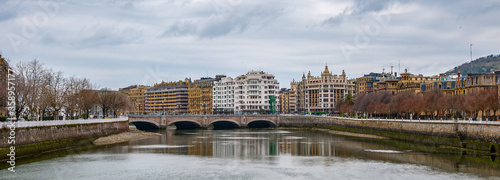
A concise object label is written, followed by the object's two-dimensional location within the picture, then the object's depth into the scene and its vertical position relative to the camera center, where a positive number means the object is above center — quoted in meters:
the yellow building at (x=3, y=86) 68.16 +2.74
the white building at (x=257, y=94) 198.88 +4.70
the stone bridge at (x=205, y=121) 136.12 -4.11
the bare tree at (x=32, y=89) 68.12 +2.35
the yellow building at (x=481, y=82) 102.75 +4.76
